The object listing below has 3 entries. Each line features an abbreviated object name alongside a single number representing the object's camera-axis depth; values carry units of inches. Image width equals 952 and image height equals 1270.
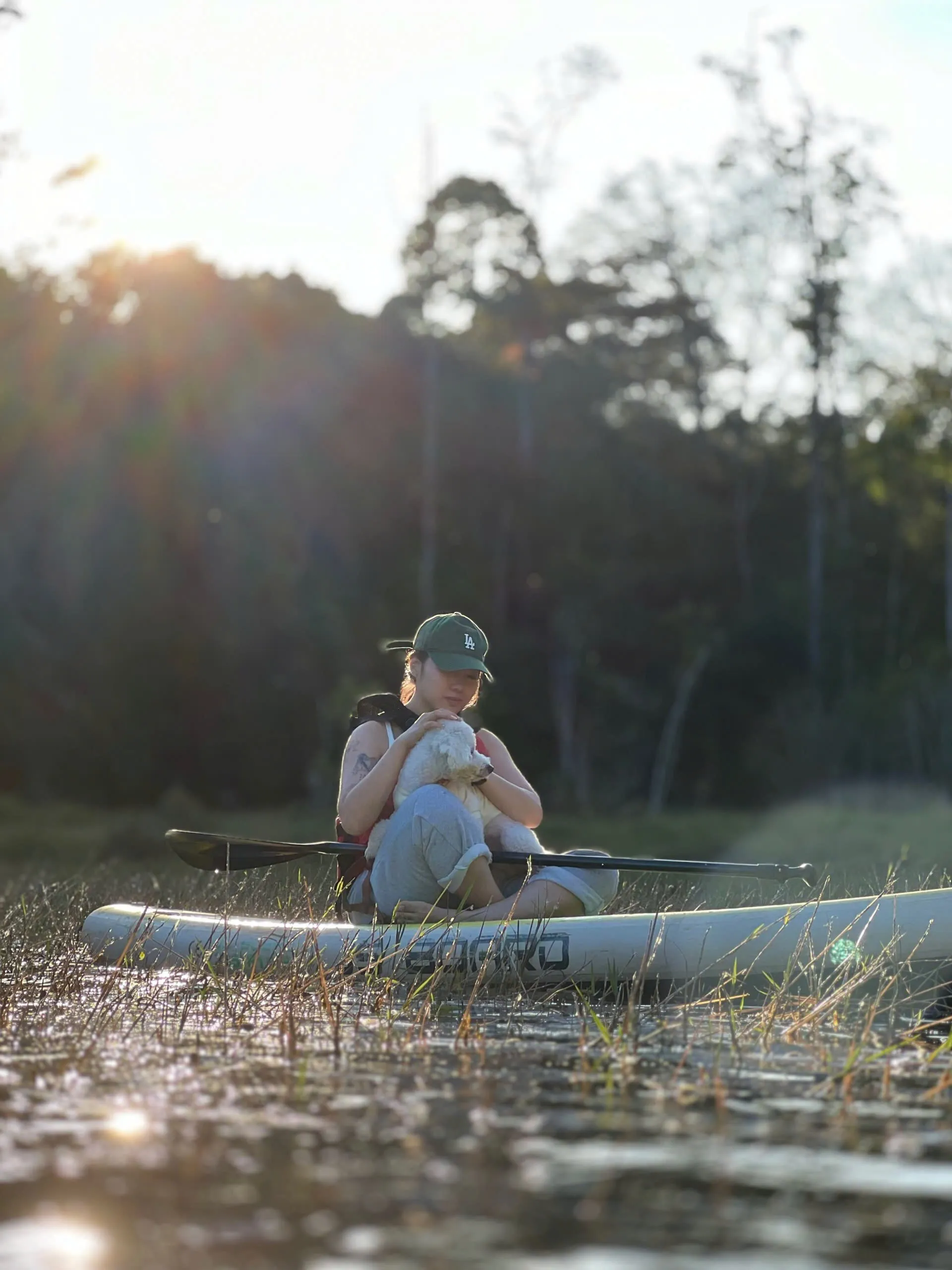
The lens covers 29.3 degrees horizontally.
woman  229.8
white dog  226.8
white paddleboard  210.1
